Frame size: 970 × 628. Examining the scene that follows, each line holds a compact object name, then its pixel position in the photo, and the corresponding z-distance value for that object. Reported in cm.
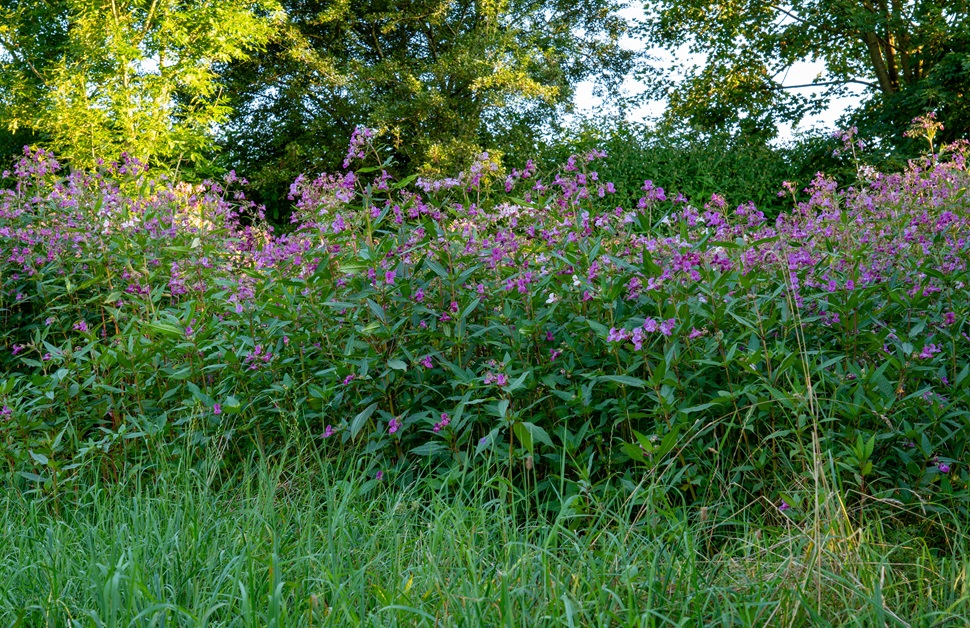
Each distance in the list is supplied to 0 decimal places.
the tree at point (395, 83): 1666
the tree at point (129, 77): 1392
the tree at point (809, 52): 1237
